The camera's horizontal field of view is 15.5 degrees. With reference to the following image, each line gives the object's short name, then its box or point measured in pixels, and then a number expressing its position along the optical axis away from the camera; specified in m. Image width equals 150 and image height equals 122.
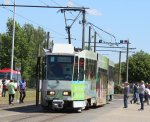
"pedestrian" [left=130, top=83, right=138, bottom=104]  46.47
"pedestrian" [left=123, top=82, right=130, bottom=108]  37.53
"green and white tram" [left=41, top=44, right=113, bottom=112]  28.81
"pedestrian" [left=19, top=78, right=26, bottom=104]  39.19
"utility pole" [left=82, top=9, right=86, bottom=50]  54.26
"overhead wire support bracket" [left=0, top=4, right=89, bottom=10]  36.07
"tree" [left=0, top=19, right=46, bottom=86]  95.69
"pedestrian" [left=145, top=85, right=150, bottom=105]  43.81
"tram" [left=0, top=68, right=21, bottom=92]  80.38
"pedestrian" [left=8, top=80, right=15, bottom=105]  36.91
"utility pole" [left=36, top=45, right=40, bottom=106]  30.03
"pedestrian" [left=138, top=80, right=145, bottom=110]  35.53
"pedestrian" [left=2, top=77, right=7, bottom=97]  50.97
